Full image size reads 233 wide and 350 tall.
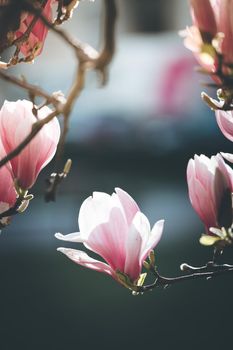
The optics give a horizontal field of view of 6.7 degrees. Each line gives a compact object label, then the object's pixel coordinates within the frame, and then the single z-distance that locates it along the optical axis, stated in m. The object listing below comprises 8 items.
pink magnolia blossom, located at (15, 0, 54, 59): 1.93
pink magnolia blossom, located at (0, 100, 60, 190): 1.89
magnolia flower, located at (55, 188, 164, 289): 1.92
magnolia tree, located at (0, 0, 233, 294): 1.87
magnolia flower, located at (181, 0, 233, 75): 1.80
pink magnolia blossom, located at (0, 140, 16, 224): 1.92
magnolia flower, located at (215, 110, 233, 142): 1.92
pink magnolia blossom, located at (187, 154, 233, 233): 1.93
